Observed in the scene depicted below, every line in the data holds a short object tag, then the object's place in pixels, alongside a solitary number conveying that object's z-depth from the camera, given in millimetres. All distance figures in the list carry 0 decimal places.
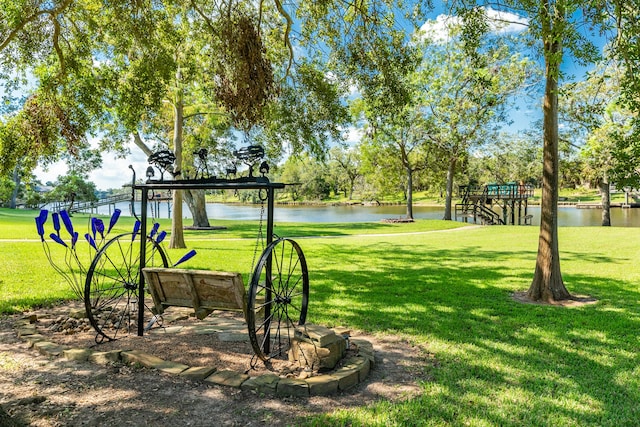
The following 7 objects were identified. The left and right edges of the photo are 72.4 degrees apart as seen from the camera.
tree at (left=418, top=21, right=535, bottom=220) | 23500
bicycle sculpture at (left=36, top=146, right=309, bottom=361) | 3939
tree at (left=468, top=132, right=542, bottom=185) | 54094
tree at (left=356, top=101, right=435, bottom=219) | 25484
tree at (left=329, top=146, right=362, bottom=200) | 58306
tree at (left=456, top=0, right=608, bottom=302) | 6462
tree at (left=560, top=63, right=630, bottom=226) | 20098
